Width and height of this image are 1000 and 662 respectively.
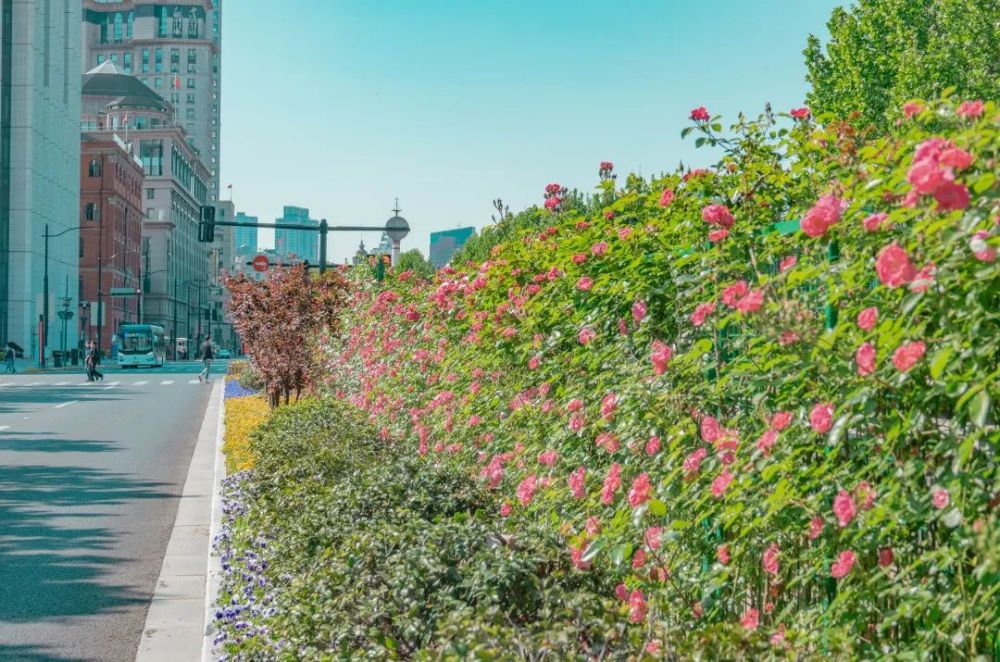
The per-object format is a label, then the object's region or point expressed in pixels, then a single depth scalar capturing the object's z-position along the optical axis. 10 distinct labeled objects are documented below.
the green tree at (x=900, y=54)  35.53
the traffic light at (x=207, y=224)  38.12
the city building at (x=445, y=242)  128.75
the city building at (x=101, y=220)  112.06
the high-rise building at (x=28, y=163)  87.44
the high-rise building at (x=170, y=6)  198.50
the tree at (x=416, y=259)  106.50
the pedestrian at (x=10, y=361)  56.74
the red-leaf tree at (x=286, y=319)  19.73
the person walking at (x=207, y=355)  44.81
